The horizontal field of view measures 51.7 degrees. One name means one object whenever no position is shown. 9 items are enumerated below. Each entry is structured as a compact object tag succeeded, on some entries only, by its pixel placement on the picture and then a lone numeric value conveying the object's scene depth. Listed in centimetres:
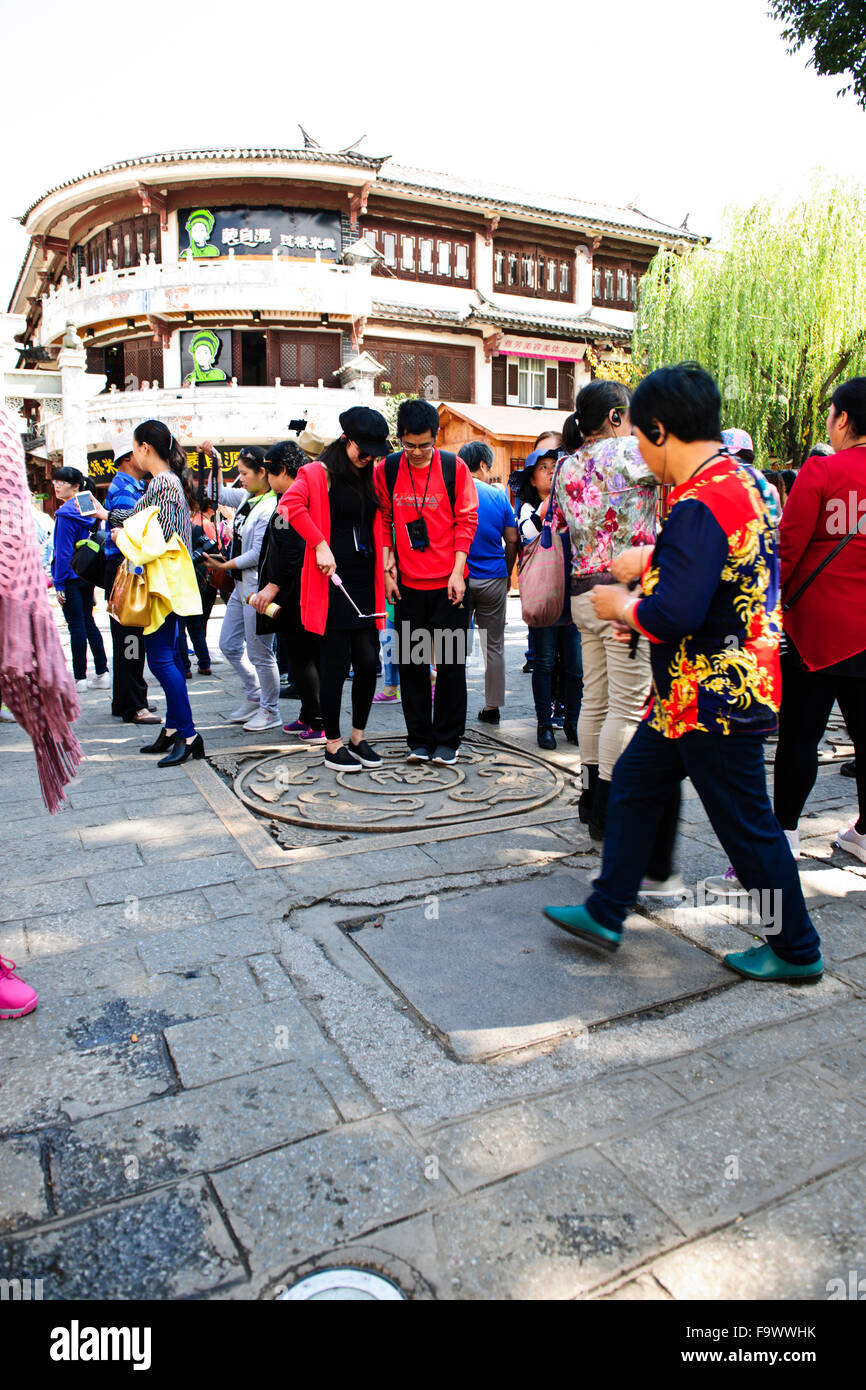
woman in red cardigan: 444
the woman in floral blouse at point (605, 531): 331
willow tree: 1633
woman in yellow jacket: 475
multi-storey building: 2442
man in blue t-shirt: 559
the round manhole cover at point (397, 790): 384
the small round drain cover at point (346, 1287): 148
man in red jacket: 441
